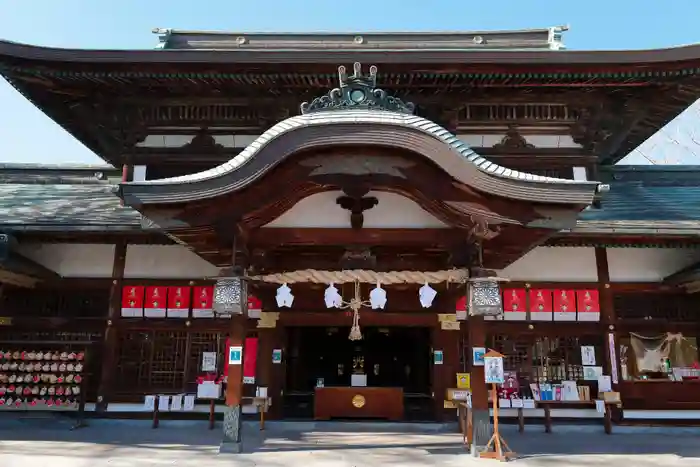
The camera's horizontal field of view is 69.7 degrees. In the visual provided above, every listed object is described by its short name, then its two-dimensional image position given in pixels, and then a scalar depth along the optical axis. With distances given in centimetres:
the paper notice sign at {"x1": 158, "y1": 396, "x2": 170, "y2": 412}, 988
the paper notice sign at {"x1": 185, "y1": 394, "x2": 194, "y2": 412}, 990
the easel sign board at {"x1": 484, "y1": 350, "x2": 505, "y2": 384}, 731
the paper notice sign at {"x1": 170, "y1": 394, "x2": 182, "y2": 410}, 987
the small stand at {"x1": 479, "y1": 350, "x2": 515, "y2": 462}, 721
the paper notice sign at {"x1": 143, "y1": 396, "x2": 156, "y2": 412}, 985
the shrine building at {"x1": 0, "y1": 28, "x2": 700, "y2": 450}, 801
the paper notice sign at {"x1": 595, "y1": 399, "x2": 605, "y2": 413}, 962
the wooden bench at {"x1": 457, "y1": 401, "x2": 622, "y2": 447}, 874
